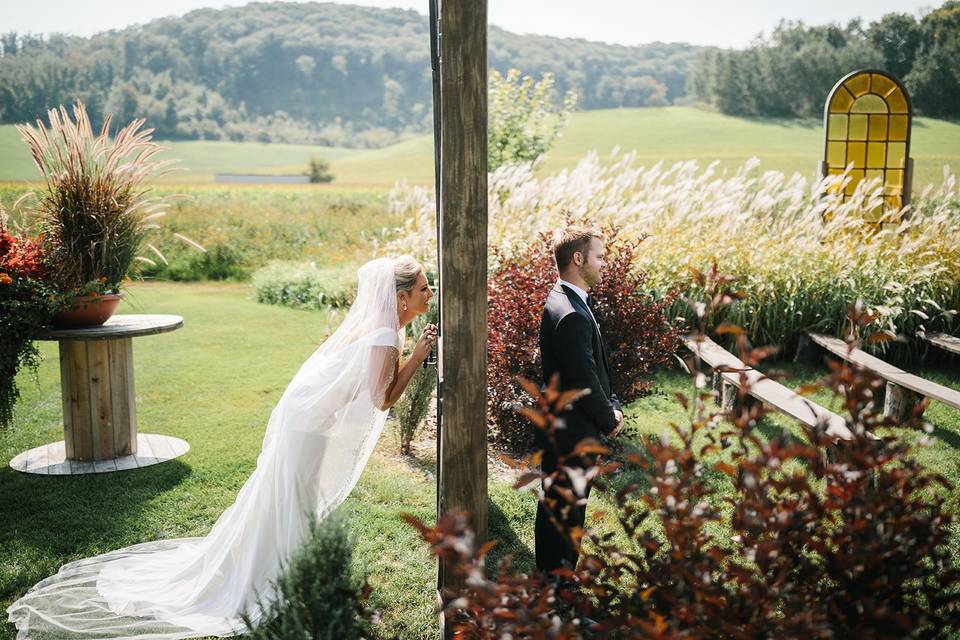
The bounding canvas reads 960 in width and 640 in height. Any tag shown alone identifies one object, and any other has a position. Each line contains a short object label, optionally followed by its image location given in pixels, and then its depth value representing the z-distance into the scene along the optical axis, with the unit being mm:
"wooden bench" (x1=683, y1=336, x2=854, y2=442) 4594
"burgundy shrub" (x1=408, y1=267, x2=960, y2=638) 1546
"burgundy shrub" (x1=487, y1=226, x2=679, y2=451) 5281
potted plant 4887
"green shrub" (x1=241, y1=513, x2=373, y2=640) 2025
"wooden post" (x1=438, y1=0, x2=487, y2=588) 2488
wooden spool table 5172
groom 3229
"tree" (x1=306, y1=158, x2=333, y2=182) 49406
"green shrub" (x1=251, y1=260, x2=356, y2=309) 12398
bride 3367
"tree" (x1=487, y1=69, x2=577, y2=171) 16672
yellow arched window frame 10828
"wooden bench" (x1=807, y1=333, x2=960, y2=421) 5423
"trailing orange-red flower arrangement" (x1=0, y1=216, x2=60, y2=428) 4637
